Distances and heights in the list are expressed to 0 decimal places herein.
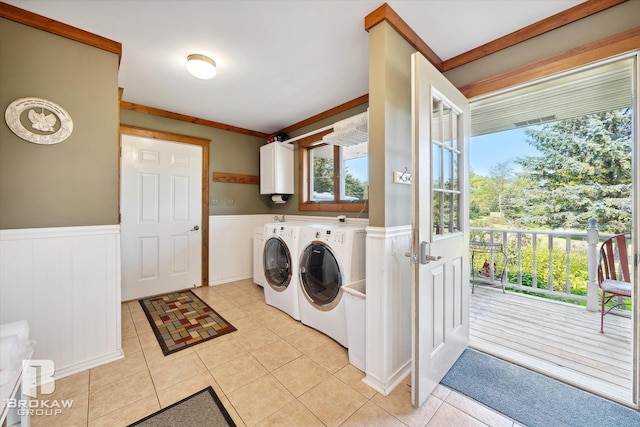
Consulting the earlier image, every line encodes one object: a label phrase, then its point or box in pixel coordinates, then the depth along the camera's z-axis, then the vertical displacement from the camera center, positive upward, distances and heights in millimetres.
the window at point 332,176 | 2965 +488
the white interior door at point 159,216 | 3038 -41
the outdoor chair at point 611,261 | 2432 -482
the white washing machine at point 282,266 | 2482 -579
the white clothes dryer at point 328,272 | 2004 -509
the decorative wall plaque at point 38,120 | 1545 +602
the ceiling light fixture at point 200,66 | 2027 +1223
